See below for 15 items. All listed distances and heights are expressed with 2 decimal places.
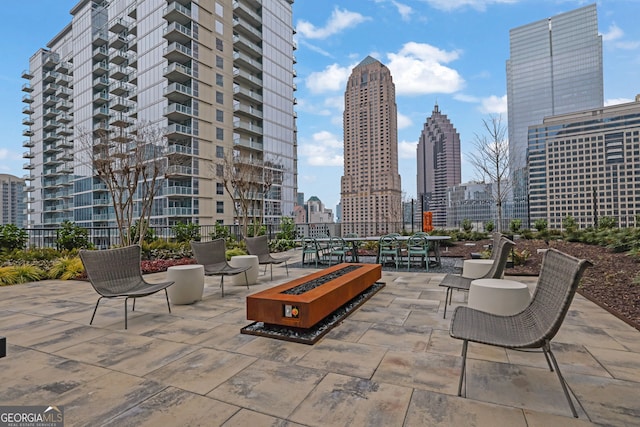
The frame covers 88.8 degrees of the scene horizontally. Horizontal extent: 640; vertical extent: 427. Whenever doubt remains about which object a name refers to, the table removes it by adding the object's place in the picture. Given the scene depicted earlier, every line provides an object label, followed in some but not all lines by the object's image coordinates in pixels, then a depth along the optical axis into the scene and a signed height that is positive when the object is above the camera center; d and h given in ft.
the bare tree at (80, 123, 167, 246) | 31.78 +6.31
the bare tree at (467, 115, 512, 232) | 41.16 +7.87
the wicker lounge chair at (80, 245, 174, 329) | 12.77 -2.28
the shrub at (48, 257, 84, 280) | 23.36 -3.68
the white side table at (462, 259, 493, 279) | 15.48 -2.59
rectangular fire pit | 10.53 -2.91
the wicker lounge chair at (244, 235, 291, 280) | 22.68 -2.29
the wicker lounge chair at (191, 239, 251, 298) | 17.78 -2.32
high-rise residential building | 94.89 +43.47
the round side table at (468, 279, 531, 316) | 10.28 -2.70
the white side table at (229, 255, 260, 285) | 20.25 -3.07
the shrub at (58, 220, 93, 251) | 31.45 -1.72
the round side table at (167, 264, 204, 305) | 15.37 -3.15
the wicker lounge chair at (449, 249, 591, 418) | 6.15 -2.44
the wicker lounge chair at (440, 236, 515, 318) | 11.81 -2.32
